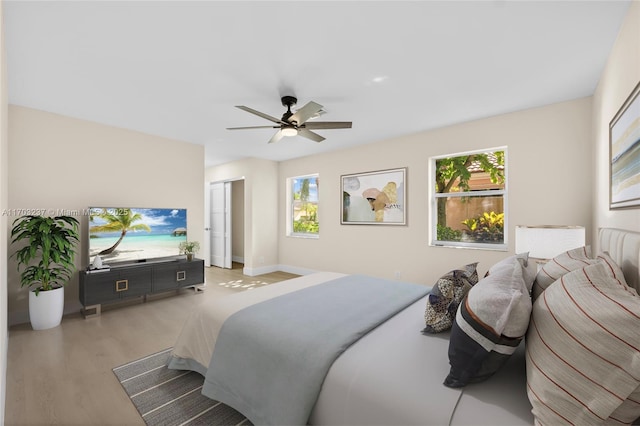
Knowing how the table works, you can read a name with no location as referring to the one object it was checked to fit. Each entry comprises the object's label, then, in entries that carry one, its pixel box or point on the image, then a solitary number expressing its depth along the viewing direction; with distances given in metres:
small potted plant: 4.43
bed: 0.98
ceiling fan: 2.69
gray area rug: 1.71
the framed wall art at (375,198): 4.53
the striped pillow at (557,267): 1.44
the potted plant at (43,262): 2.98
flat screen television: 3.67
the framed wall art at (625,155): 1.59
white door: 6.52
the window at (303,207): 5.89
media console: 3.41
